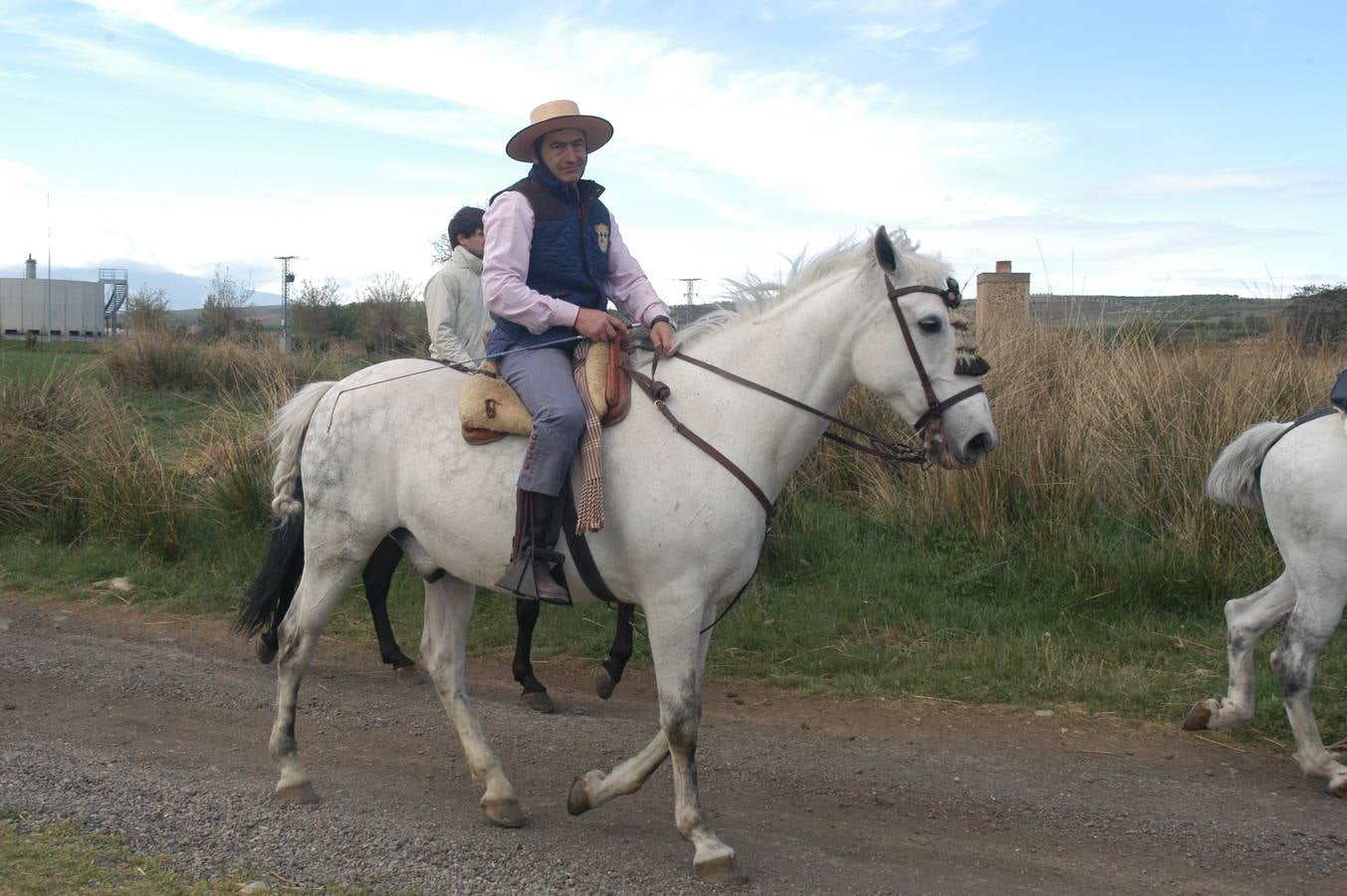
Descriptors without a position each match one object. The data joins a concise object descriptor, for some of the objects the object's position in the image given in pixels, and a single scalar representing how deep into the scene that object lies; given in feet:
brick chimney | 36.94
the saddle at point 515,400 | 14.25
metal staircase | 197.88
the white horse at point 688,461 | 13.46
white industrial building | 190.80
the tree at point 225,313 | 98.04
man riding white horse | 13.97
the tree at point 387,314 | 94.07
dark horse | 18.78
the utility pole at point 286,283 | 112.43
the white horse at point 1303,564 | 16.58
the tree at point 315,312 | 115.44
